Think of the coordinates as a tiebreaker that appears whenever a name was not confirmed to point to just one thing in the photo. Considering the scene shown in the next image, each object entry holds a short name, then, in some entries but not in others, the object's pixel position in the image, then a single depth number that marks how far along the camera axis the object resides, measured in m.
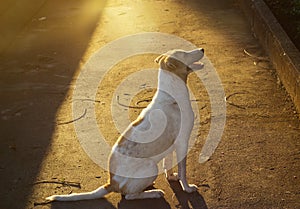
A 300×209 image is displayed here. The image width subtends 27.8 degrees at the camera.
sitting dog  4.96
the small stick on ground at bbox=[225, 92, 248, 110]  6.93
